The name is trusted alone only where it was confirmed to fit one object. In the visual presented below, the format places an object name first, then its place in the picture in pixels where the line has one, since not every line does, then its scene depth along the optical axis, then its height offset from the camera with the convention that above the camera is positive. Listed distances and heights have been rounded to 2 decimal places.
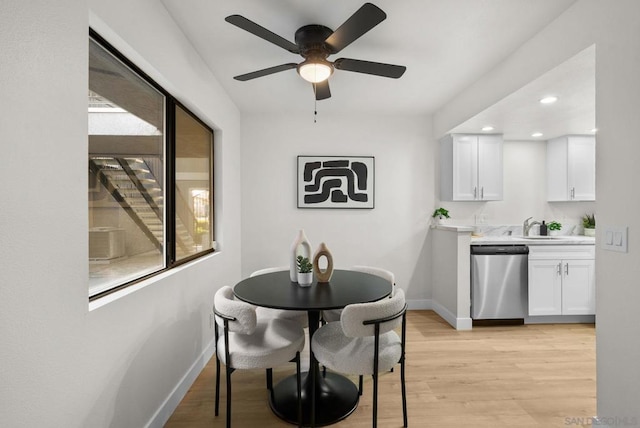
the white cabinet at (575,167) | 4.04 +0.55
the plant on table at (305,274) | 2.21 -0.43
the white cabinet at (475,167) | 3.95 +0.54
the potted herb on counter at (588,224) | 4.14 -0.18
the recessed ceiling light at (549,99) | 2.74 +0.96
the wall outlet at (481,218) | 4.28 -0.10
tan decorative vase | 2.23 -0.38
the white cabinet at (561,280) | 3.56 -0.77
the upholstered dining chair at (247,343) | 1.75 -0.77
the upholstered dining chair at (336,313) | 2.53 -0.80
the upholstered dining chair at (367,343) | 1.70 -0.78
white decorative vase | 2.27 -0.29
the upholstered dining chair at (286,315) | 2.40 -0.78
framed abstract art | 4.15 +0.39
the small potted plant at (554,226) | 4.12 -0.20
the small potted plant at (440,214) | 4.10 -0.04
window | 1.55 +0.22
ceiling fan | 1.87 +1.01
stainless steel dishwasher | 3.56 -0.78
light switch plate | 1.65 -0.15
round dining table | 1.85 -0.52
